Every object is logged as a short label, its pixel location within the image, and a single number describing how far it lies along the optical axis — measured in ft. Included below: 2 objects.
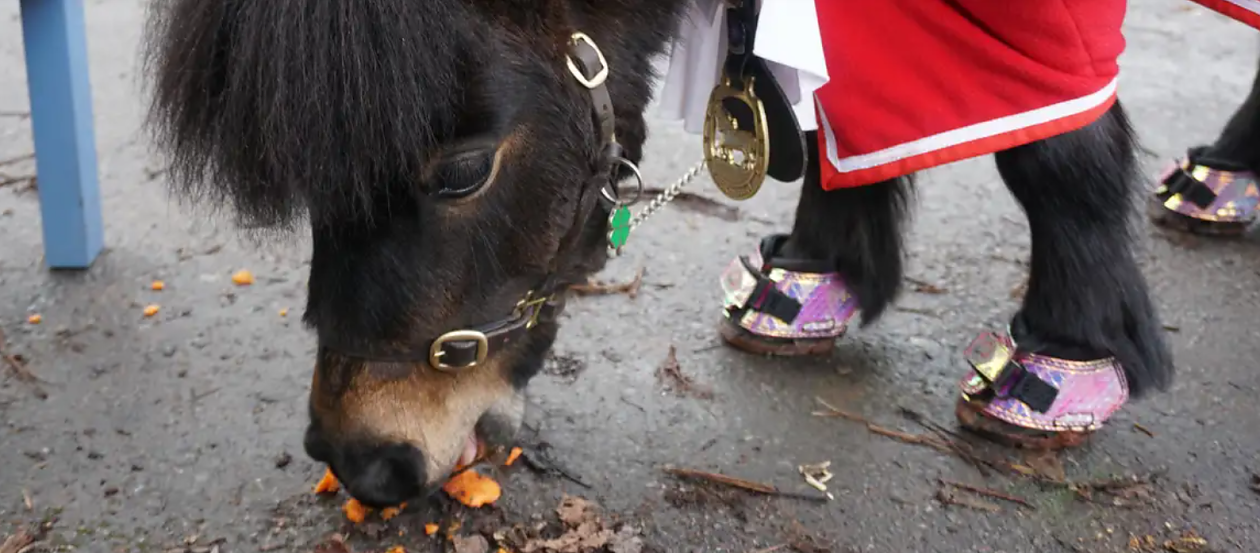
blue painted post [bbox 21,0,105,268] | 6.61
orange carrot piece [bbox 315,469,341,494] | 5.05
